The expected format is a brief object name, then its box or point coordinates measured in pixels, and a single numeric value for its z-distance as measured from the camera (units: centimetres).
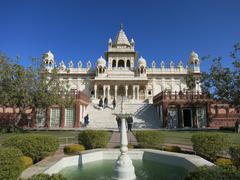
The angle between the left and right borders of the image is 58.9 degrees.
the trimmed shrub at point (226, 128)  2713
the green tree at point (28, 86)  2273
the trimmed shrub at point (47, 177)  458
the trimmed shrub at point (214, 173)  489
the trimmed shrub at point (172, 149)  1278
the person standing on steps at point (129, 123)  2096
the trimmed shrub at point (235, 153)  859
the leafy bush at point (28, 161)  905
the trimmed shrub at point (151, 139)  1380
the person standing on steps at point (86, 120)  2903
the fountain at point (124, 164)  838
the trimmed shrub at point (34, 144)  1007
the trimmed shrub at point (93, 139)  1357
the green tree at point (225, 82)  2507
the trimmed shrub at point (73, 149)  1247
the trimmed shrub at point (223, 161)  939
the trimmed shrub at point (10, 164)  566
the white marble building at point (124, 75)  5359
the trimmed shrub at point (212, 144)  1096
